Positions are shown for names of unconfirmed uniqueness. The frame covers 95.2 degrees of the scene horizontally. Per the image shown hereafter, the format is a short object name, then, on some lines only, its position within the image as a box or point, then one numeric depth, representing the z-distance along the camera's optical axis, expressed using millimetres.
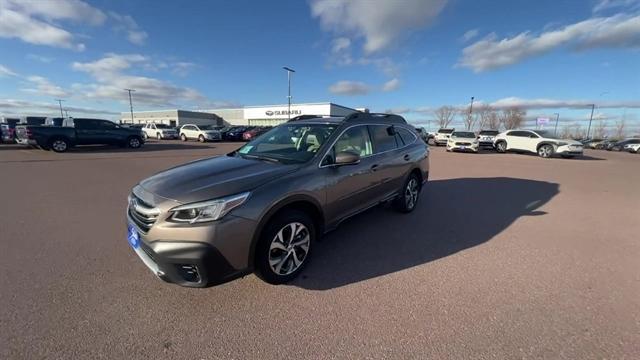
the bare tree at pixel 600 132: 77750
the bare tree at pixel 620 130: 76600
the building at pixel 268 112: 63469
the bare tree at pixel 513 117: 68062
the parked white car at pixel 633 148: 32250
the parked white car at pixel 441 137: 27609
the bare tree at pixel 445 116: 75062
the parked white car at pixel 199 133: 29022
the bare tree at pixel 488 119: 68862
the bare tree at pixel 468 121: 58481
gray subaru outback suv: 2373
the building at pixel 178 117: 75938
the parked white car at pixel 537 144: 17484
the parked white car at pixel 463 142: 19312
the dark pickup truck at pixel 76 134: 14828
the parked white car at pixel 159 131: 32438
